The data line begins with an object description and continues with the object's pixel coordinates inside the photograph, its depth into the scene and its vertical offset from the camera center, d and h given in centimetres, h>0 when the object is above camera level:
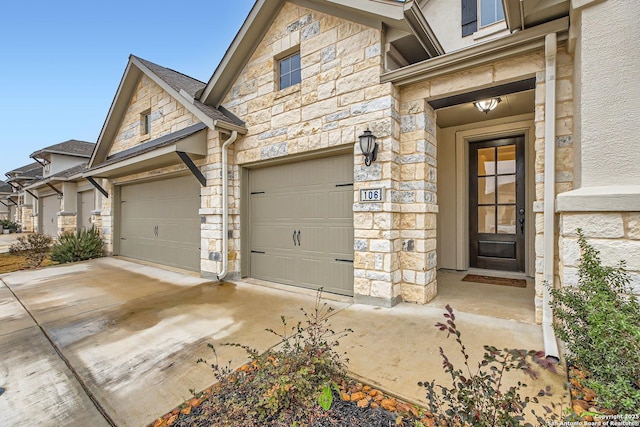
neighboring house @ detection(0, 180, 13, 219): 2206 +97
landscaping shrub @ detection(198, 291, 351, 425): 176 -116
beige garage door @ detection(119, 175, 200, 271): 637 -23
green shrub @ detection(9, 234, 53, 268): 800 -123
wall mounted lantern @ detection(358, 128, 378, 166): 366 +87
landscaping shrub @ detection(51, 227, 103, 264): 792 -100
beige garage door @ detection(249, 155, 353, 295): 433 -18
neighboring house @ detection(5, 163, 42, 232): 1665 +152
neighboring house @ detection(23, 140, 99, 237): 1078 +85
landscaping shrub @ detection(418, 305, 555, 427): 127 -89
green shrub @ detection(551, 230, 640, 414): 147 -74
